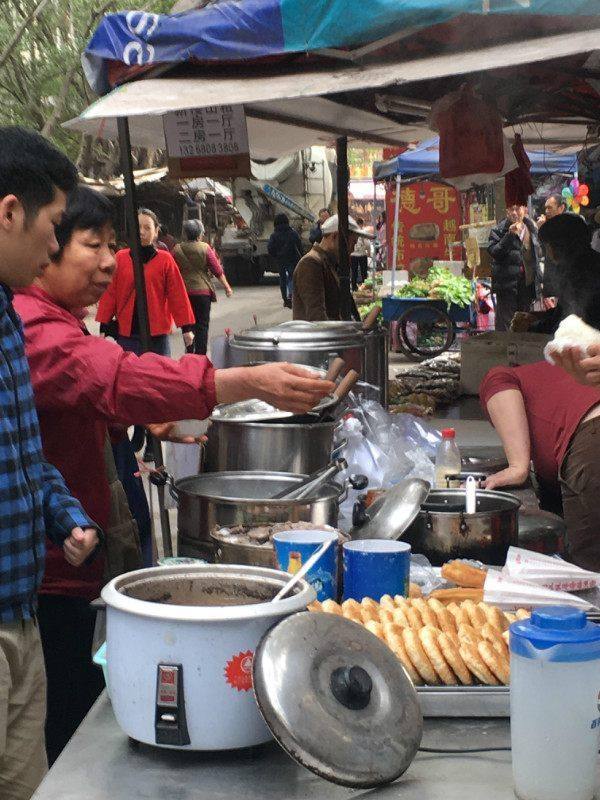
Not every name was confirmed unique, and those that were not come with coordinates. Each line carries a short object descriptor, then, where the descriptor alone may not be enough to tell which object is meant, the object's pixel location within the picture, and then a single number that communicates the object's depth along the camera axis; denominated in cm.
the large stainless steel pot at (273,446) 360
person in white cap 812
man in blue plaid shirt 226
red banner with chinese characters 1845
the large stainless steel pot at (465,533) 291
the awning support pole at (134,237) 507
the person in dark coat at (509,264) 1434
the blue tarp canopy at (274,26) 388
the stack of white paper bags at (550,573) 267
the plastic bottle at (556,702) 167
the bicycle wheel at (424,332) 1368
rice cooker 167
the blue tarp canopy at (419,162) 1395
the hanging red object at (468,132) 629
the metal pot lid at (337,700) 165
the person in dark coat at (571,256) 696
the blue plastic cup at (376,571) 256
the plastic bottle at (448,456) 388
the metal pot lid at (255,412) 368
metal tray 209
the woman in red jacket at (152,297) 912
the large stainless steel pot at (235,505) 287
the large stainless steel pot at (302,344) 488
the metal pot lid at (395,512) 283
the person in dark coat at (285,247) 2348
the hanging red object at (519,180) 873
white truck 3175
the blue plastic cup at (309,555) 245
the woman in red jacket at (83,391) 261
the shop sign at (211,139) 568
